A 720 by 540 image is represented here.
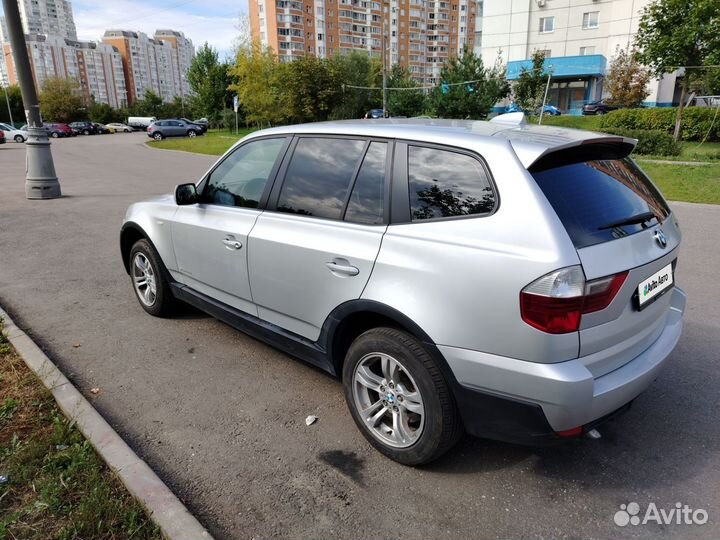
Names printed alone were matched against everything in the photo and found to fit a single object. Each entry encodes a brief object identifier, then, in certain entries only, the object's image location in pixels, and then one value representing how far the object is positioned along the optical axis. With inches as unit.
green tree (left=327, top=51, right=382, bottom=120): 2042.4
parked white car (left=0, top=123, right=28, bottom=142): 1712.6
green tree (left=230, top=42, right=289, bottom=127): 1676.9
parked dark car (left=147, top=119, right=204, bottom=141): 1733.5
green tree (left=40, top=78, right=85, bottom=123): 2834.6
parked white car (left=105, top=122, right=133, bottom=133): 2583.7
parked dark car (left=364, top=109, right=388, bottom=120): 1667.1
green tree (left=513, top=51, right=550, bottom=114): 1429.6
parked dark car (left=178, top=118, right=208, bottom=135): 1949.8
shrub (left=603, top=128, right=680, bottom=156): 713.0
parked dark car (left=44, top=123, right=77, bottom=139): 2017.7
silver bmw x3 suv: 89.4
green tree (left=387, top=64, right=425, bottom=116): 1680.6
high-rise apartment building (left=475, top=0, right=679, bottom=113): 1959.9
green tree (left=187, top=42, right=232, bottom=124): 2187.5
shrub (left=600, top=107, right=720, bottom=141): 1018.7
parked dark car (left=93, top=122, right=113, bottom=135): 2418.8
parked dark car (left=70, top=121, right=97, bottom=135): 2249.0
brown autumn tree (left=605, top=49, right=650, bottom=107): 1638.8
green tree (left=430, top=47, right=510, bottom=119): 1362.0
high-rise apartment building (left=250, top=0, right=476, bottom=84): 3782.0
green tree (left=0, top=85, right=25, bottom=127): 2800.2
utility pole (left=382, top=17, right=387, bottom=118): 1303.3
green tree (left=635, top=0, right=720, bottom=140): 862.5
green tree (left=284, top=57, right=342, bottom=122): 1640.0
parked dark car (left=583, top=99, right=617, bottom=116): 1818.4
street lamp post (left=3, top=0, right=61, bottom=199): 425.4
